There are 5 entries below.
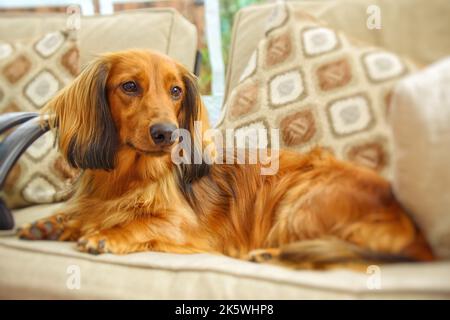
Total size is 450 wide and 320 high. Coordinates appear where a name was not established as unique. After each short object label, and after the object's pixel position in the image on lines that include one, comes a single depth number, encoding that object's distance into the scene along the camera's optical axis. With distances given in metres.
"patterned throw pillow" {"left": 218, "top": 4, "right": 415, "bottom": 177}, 1.14
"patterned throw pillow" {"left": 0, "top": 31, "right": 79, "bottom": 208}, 1.47
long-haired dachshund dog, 1.12
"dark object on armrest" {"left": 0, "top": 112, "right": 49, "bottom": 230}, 1.25
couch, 0.92
